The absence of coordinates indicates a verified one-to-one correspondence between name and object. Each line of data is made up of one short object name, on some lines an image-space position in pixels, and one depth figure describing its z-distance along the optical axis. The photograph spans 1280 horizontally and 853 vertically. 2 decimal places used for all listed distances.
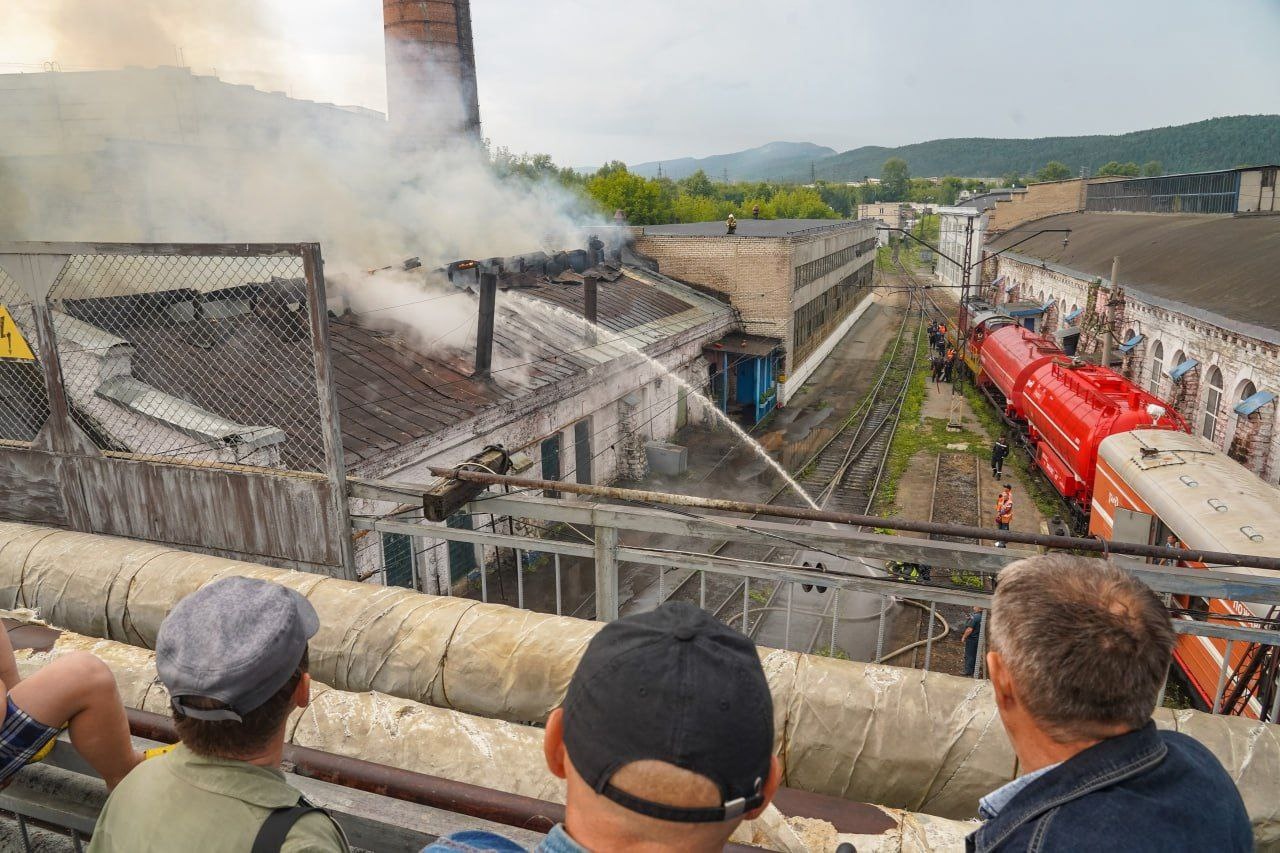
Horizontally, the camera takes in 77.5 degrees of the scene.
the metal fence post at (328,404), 4.20
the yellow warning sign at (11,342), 4.88
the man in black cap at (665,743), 1.15
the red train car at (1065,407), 14.23
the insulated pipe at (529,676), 2.69
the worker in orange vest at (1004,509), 14.45
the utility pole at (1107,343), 19.11
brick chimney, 23.22
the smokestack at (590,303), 18.03
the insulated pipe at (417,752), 1.86
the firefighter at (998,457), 19.03
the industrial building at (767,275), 25.62
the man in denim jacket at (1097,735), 1.46
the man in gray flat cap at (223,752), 1.67
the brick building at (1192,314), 17.03
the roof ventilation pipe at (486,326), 14.09
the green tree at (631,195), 42.44
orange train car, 9.08
